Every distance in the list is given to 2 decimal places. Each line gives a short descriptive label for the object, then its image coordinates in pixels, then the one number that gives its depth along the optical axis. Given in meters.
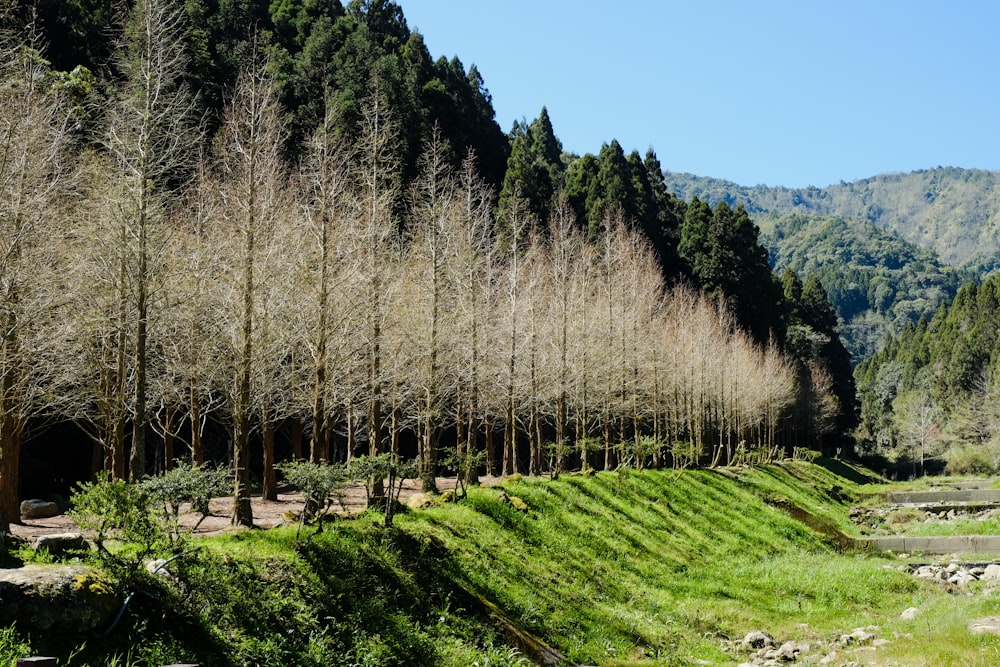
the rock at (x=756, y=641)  15.16
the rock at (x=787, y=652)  14.48
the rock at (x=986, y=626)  15.35
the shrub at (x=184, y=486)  10.41
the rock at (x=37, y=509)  17.89
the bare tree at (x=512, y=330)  25.25
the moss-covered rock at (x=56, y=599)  7.69
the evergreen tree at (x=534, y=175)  55.04
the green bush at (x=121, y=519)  8.96
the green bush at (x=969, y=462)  69.06
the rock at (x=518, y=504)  19.91
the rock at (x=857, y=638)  15.48
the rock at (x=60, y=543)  9.30
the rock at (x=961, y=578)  22.08
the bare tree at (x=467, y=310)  23.39
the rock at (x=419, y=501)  17.95
